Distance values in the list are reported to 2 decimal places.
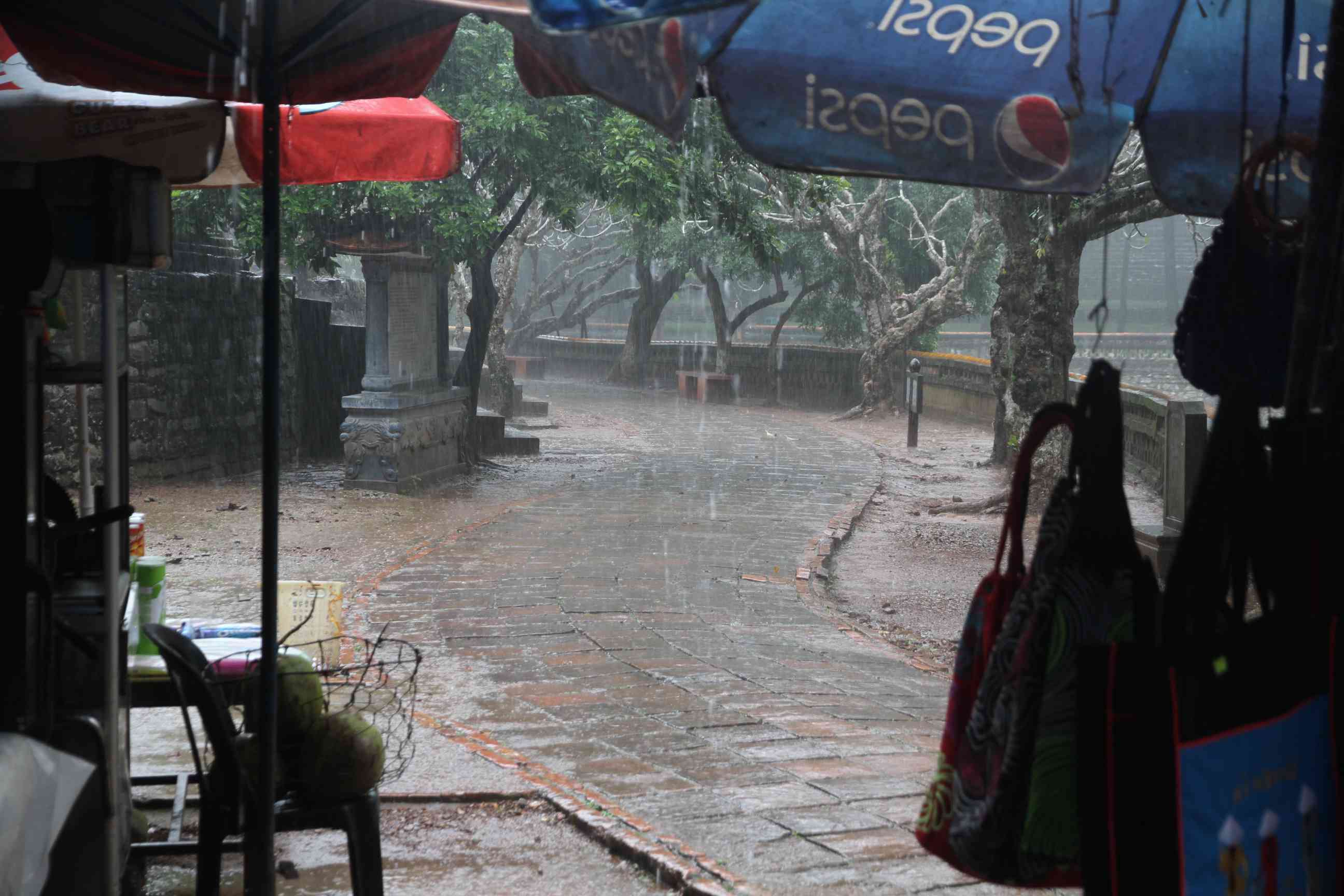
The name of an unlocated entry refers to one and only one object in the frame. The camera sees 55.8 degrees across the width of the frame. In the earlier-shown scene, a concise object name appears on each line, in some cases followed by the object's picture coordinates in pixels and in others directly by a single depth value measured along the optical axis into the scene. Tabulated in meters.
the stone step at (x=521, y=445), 17.02
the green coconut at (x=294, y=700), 3.21
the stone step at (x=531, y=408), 23.12
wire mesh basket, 3.18
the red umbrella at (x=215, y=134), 4.43
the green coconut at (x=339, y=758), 3.17
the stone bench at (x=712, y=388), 27.27
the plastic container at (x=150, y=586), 3.73
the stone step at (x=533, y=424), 21.06
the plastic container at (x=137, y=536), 3.89
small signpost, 19.92
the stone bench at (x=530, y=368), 34.59
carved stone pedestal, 13.11
